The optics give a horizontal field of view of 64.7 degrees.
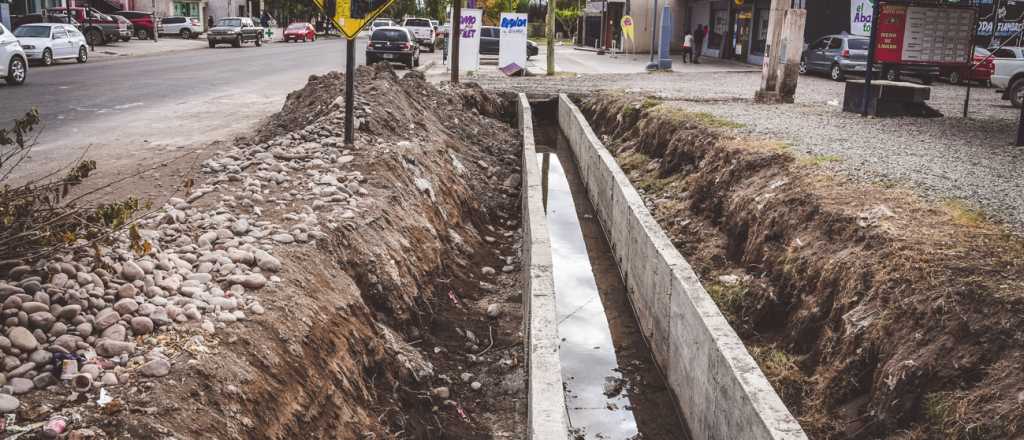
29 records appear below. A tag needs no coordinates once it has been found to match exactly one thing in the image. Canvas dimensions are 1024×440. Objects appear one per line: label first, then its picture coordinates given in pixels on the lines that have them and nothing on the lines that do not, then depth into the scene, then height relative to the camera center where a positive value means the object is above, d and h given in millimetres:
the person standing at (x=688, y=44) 37688 +704
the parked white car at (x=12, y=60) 18438 -564
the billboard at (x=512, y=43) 27031 +343
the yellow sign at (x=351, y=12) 8461 +359
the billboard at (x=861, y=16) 29016 +1756
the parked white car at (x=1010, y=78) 18781 -166
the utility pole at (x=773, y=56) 18062 +142
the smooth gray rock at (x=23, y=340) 3592 -1329
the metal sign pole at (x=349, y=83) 8453 -380
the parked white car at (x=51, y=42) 25172 -178
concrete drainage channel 5051 -2304
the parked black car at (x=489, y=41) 37909 +529
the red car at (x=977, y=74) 24420 -132
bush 4105 -965
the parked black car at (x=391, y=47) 30031 +83
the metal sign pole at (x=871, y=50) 14898 +290
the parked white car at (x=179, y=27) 52688 +932
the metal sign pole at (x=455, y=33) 21516 +482
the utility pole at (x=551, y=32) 28405 +809
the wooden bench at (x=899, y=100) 14852 -588
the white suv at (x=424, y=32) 45219 +959
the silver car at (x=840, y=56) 27969 +307
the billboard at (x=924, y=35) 15117 +604
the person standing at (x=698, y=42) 38762 +838
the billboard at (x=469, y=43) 25844 +278
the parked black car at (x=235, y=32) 44781 +607
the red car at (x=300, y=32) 56062 +932
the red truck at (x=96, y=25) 37941 +644
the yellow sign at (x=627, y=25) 37884 +1503
